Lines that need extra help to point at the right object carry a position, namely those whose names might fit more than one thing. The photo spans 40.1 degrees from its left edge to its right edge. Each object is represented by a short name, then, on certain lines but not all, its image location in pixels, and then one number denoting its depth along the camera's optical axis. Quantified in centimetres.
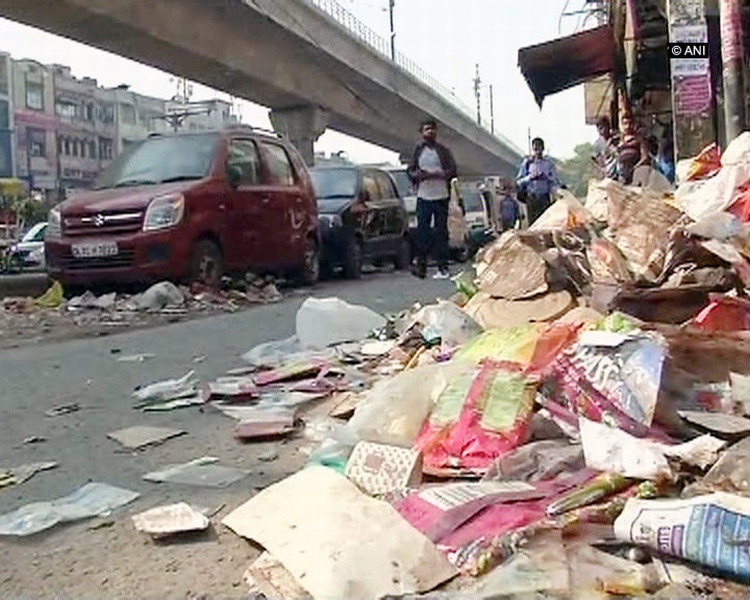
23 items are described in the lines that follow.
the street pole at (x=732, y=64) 596
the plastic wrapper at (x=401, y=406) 342
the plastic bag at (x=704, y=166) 573
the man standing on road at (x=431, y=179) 1069
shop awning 1631
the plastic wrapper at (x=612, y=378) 301
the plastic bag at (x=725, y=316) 376
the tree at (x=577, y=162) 8002
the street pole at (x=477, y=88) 9319
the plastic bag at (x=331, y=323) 599
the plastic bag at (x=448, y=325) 470
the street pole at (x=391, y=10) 5294
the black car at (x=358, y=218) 1416
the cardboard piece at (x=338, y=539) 234
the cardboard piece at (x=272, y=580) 235
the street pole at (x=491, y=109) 9090
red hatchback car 985
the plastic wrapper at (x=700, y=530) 219
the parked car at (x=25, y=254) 2133
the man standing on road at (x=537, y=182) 1388
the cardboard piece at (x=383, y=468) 296
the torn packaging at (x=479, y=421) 311
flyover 2017
